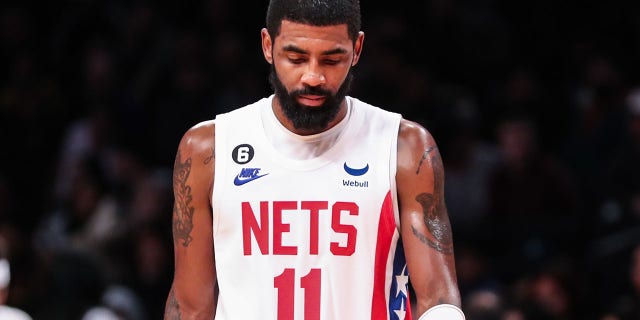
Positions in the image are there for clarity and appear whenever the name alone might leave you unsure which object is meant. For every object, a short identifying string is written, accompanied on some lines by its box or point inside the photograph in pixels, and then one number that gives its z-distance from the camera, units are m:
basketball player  8.15
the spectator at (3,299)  12.12
